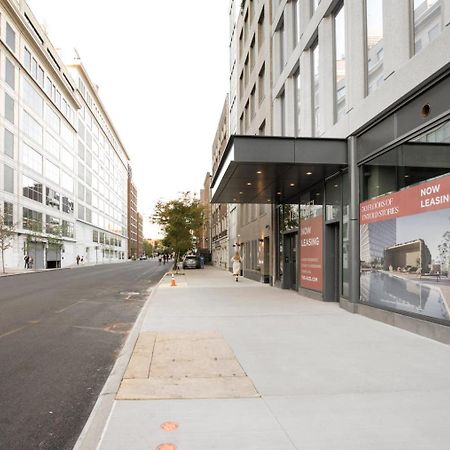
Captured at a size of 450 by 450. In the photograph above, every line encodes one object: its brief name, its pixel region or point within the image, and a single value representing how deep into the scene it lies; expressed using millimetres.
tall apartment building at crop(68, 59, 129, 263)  78688
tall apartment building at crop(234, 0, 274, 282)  22797
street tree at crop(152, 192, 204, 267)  40625
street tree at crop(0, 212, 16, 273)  39644
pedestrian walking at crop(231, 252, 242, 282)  25991
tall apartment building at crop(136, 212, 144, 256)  193050
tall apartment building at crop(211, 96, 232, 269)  47362
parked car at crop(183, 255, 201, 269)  50156
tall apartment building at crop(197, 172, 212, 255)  74012
